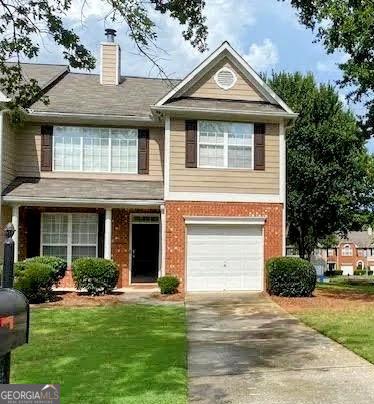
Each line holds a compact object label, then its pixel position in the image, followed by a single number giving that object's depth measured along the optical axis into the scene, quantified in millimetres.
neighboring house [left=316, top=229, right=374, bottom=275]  93812
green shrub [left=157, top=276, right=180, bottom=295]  17359
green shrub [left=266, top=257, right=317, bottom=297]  16578
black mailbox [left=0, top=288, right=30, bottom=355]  2641
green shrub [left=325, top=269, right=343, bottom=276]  62856
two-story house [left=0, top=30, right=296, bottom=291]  18094
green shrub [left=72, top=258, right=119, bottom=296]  16844
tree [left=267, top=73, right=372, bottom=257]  31062
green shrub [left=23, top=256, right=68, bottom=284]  16516
